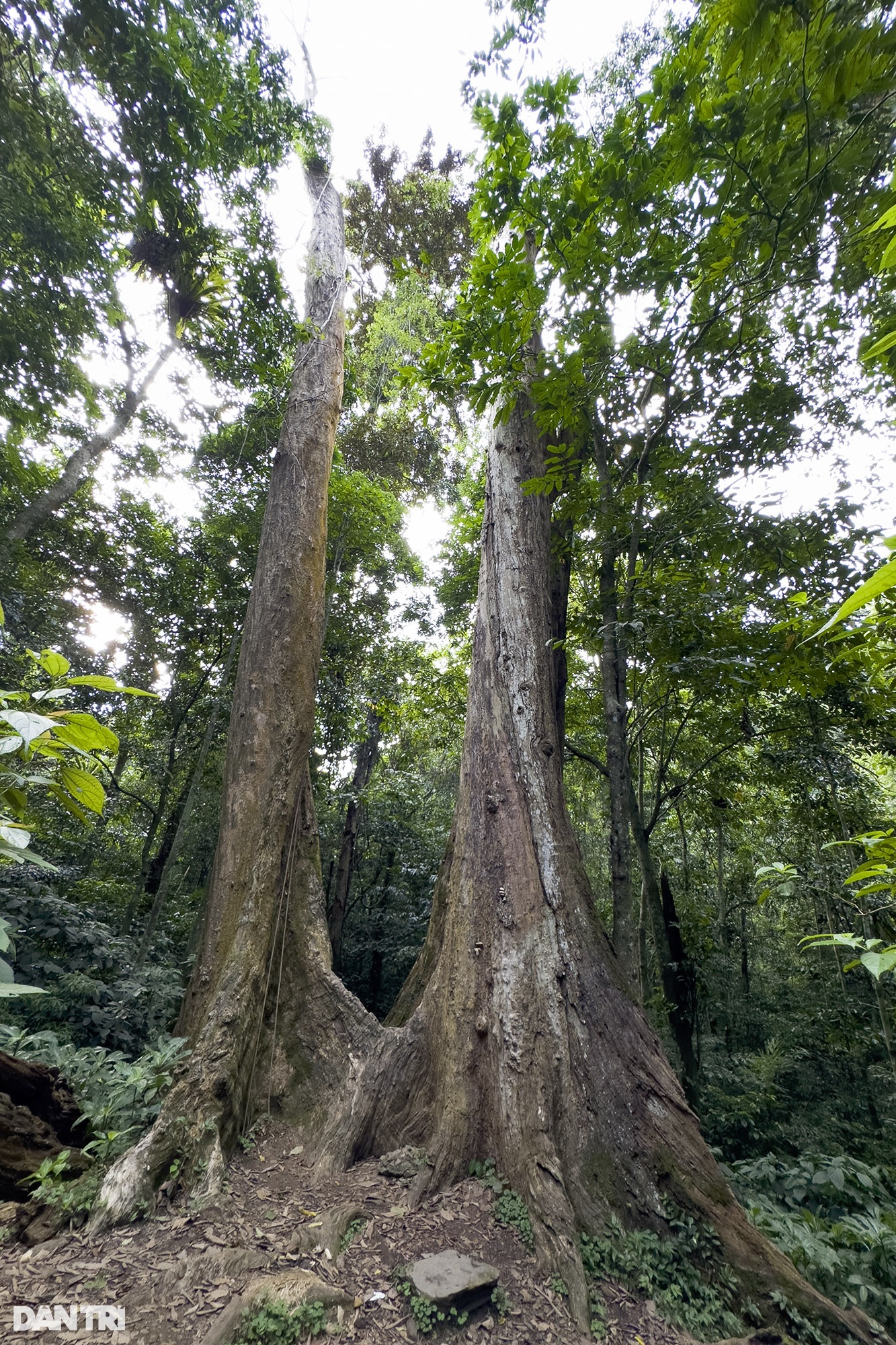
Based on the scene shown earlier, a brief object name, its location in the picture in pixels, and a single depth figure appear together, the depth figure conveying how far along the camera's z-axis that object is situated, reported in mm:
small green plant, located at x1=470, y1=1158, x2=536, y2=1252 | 2176
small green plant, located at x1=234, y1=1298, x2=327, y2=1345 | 1649
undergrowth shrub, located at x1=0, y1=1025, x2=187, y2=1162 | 2492
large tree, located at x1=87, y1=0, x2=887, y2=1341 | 2379
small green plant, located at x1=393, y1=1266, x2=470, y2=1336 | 1781
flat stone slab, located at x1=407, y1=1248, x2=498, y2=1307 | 1848
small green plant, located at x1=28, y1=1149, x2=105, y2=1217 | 2117
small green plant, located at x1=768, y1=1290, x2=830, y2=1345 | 1937
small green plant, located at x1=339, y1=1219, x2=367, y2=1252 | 2107
